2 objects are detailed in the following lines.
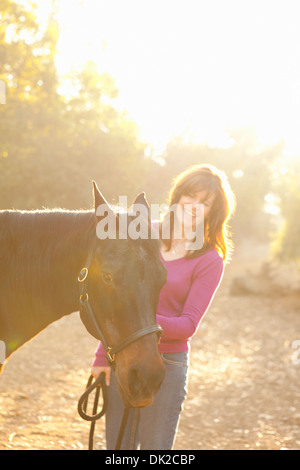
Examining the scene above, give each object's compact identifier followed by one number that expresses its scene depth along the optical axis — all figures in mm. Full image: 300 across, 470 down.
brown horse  4594
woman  5859
